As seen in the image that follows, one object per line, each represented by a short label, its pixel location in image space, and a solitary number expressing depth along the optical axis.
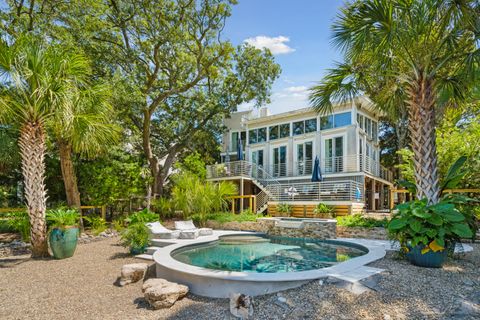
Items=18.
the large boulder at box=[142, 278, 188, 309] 4.73
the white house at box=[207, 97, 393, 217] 15.89
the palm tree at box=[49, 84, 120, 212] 8.14
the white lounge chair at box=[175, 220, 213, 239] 9.85
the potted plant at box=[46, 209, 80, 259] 7.96
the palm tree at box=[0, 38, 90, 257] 7.45
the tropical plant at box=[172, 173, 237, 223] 13.70
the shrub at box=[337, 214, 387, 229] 10.54
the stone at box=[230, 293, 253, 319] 4.11
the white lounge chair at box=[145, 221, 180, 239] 9.68
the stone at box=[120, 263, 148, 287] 6.10
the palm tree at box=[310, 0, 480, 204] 5.63
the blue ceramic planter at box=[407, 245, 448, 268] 5.43
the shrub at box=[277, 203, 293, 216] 15.73
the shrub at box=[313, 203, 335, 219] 14.45
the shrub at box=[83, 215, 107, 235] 11.30
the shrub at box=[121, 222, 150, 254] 8.60
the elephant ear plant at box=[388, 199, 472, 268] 5.30
